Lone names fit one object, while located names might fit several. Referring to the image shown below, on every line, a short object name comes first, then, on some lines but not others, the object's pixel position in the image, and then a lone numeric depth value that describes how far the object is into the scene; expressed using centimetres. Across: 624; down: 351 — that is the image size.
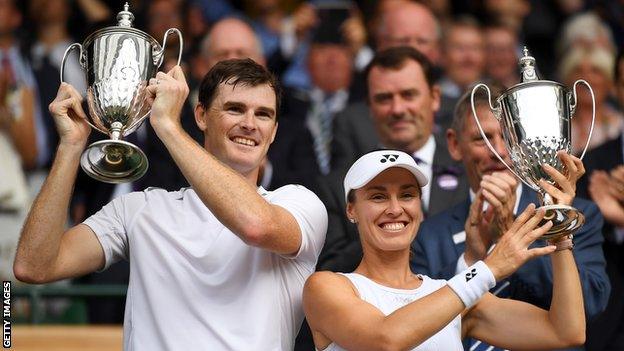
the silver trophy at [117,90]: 1052
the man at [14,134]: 1708
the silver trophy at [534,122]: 1075
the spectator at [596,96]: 1934
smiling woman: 997
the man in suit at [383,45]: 1623
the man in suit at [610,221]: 1427
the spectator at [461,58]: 2097
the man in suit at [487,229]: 1161
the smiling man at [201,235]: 1032
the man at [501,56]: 2173
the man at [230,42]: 1728
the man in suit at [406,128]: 1397
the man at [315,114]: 1658
